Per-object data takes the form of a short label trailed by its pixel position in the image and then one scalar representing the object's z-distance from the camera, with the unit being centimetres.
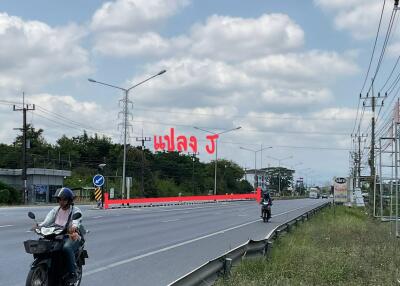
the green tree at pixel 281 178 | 18775
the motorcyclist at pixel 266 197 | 3119
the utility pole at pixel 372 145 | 4507
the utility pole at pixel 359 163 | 7394
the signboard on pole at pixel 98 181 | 4391
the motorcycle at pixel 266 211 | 3105
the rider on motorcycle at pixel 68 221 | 824
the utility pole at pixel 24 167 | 5602
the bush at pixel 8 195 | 5469
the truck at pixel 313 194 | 15252
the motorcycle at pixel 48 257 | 786
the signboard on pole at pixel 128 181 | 5540
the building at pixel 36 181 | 6412
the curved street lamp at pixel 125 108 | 5289
